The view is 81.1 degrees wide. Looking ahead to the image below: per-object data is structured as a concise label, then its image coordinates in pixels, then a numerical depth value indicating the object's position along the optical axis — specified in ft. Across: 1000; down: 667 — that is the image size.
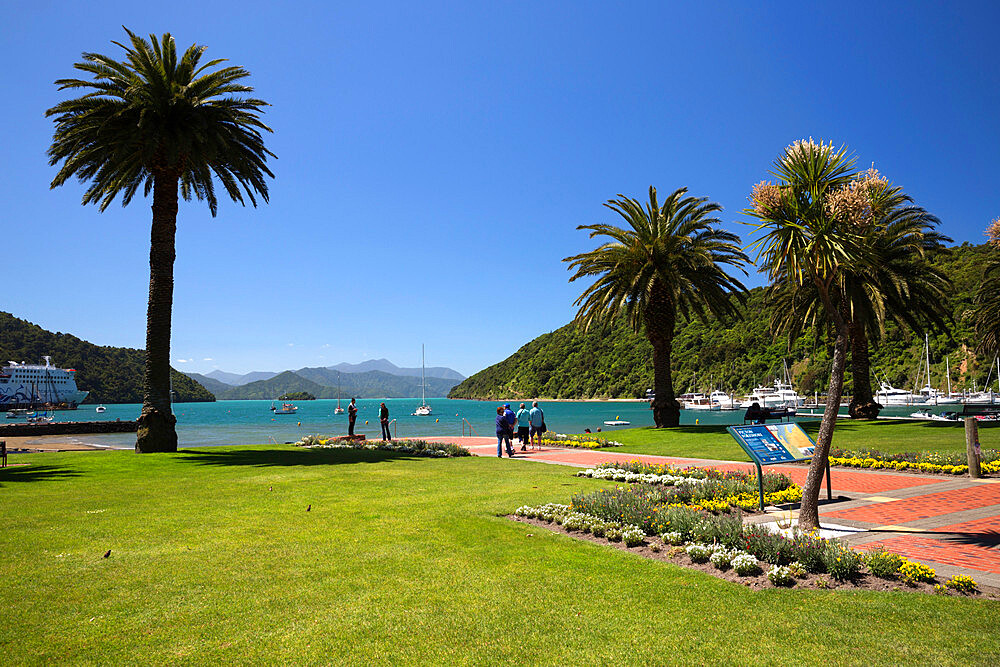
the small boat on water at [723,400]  366.92
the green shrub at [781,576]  19.99
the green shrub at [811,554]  21.15
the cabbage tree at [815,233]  24.08
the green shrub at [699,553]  23.08
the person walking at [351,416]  95.68
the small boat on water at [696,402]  382.63
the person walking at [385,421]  93.56
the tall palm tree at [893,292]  90.99
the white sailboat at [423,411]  345.16
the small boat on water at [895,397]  270.14
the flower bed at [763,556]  19.70
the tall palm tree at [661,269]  100.22
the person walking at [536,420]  84.28
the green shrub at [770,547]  21.90
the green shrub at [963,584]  18.52
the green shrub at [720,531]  23.98
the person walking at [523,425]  81.94
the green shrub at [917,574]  19.43
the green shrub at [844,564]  20.27
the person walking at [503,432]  72.74
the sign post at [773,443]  31.81
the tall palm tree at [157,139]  70.49
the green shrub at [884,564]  19.94
